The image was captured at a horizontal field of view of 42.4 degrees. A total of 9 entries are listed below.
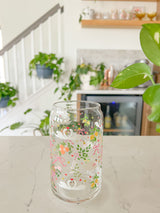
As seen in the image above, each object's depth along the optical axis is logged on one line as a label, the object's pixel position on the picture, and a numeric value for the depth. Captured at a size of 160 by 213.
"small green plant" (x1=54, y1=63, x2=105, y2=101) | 2.29
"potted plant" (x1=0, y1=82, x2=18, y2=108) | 2.50
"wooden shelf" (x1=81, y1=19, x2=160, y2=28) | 2.33
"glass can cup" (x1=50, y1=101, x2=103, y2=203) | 0.44
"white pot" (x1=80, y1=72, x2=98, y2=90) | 2.30
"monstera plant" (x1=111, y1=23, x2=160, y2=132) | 0.28
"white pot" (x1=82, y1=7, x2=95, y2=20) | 2.40
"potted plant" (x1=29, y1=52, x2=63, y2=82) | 2.48
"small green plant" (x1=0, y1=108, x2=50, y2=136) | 2.13
